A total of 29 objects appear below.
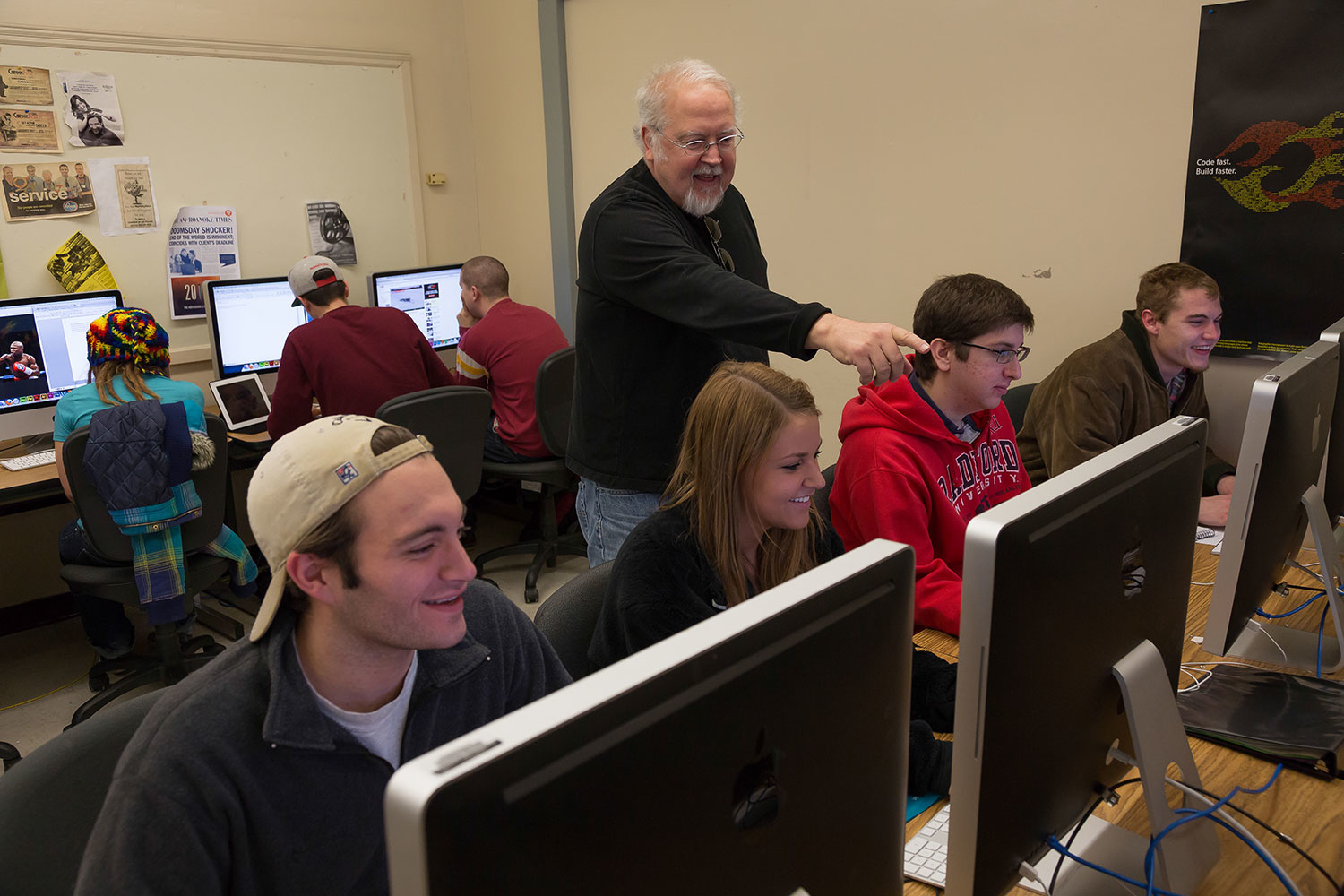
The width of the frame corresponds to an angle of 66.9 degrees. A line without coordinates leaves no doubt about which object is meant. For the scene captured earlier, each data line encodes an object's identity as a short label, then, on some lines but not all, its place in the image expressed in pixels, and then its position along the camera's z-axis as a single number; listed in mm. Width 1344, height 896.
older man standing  1763
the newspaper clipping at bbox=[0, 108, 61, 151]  3398
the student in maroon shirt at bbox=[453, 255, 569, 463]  3850
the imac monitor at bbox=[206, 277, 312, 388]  3785
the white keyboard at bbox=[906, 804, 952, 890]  1122
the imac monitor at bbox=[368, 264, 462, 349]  4328
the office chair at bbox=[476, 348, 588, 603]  3623
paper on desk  2119
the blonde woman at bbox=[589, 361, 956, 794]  1418
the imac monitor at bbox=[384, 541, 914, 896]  479
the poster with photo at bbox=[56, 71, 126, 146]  3537
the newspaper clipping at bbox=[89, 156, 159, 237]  3646
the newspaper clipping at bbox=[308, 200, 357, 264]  4227
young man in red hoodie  1827
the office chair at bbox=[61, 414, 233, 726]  2732
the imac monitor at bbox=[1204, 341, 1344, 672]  1324
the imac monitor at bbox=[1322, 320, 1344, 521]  1693
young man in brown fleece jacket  2449
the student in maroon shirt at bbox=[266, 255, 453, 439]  3414
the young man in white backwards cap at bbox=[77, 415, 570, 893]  954
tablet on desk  3648
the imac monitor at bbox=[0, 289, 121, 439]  3236
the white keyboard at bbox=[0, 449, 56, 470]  3090
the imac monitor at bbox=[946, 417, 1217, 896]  806
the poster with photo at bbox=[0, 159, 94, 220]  3443
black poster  2539
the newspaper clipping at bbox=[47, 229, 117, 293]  3580
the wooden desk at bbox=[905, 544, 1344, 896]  1126
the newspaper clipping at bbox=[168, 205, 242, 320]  3859
